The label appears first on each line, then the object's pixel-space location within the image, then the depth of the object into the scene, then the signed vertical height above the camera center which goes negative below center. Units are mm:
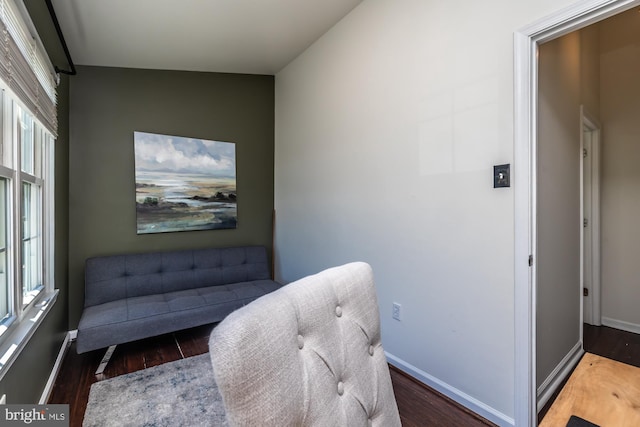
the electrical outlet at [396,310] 2127 -717
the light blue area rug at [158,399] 1646 -1154
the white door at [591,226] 2877 -144
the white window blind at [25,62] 1226 +742
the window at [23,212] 1431 +13
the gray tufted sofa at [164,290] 2178 -737
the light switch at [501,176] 1521 +193
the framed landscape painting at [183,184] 2891 +316
